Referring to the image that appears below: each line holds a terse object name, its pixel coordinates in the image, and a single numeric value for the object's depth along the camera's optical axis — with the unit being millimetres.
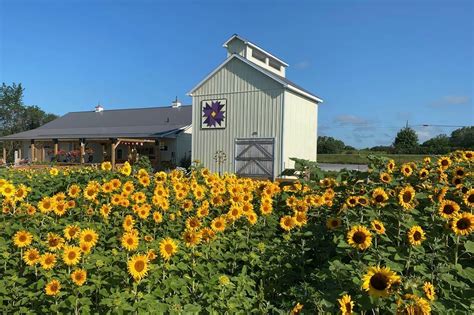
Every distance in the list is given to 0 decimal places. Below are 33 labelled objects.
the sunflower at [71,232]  2889
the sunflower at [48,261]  2639
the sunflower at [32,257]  2771
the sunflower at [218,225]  3295
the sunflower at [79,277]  2437
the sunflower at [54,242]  2754
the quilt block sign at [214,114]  21797
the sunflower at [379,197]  2955
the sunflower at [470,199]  2699
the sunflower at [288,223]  3382
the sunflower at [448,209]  2604
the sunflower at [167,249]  2633
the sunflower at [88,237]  2746
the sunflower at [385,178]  3385
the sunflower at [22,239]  2964
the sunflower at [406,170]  3537
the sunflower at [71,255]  2578
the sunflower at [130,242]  2674
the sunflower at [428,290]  1920
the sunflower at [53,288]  2454
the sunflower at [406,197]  2854
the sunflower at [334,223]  3055
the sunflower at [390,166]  3724
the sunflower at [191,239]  2941
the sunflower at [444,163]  3691
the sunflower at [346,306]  1803
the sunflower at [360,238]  2416
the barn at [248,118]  20297
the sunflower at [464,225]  2420
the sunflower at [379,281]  1803
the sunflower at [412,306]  1649
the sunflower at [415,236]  2470
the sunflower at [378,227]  2590
